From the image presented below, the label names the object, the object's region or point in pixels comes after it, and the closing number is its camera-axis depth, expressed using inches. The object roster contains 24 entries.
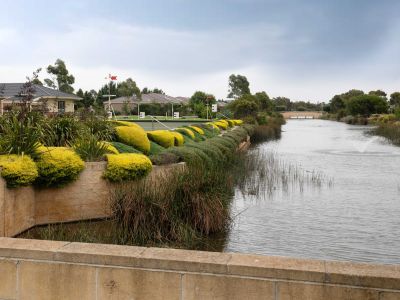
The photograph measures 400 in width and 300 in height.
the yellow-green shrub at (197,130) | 975.8
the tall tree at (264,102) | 3603.8
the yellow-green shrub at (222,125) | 1409.9
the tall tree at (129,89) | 3489.2
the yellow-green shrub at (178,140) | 682.0
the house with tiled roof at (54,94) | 1781.5
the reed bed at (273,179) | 601.9
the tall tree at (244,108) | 2505.3
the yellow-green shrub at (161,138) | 637.3
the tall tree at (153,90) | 4937.0
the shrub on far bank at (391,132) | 1602.6
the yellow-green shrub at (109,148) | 440.8
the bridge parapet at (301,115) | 5674.7
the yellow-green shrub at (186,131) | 848.4
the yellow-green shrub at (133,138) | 530.3
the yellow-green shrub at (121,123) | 577.8
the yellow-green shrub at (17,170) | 337.4
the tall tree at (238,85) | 4773.6
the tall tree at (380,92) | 5205.2
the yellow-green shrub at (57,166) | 371.2
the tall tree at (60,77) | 2903.5
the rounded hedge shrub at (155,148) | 568.7
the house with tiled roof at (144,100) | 3302.2
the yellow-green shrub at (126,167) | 404.2
